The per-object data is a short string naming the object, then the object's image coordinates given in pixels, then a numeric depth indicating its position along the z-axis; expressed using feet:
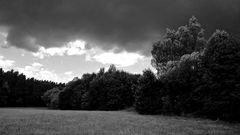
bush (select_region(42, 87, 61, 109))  301.59
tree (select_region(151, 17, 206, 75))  169.78
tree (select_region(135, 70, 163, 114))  151.12
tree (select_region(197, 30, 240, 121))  98.73
